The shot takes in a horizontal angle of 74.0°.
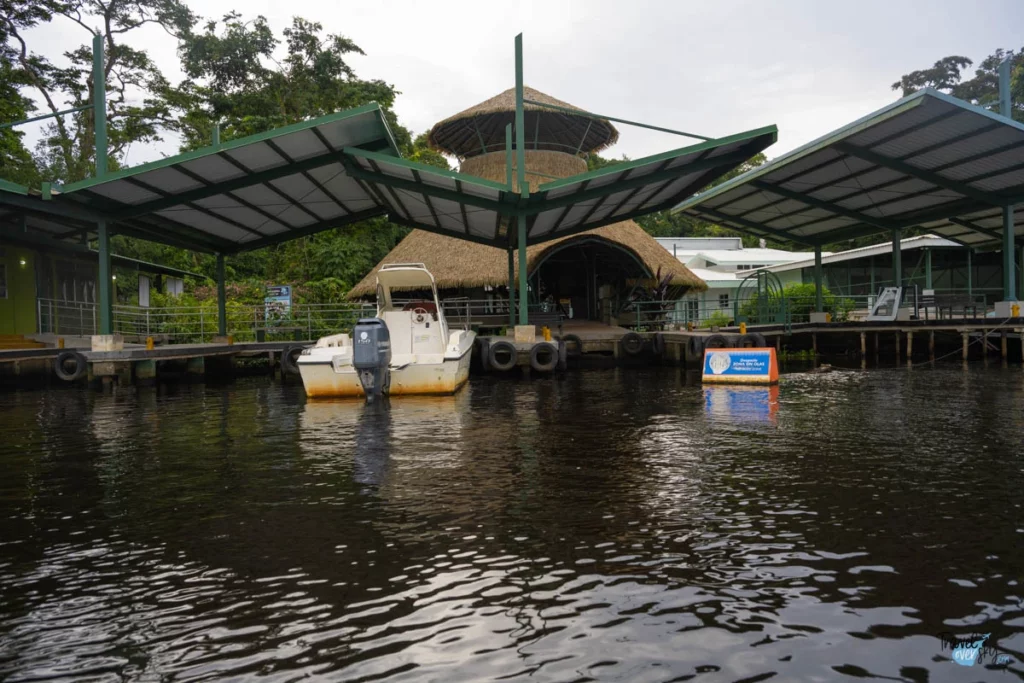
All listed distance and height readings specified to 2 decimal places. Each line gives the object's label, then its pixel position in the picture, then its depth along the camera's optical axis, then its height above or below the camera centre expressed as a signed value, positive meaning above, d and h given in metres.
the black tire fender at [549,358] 17.39 -0.63
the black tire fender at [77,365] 16.52 -0.49
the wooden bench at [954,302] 20.73 +0.67
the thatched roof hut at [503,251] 25.19 +4.29
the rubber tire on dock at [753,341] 19.05 -0.36
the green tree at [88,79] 29.08 +12.21
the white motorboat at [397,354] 12.26 -0.32
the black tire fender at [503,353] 17.23 -0.52
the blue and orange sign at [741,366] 13.99 -0.79
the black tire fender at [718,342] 18.77 -0.35
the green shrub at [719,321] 27.20 +0.34
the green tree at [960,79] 44.75 +17.61
